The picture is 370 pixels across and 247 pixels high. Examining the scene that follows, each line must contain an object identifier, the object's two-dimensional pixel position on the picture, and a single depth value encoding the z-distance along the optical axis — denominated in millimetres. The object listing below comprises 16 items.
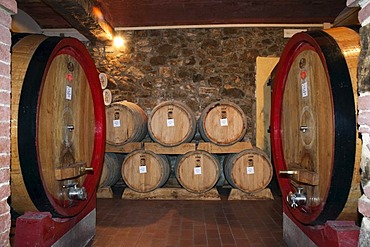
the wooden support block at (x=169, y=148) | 4480
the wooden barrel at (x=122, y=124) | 4488
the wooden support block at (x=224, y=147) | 4453
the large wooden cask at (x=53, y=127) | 1830
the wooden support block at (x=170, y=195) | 4445
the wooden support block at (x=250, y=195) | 4434
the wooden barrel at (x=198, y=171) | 4355
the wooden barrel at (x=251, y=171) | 4336
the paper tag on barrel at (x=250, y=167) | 4340
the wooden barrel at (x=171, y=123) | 4363
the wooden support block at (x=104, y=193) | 4582
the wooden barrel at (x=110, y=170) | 4532
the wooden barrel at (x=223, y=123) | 4332
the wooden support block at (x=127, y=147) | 4574
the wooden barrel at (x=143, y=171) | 4379
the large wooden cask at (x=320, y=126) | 1694
